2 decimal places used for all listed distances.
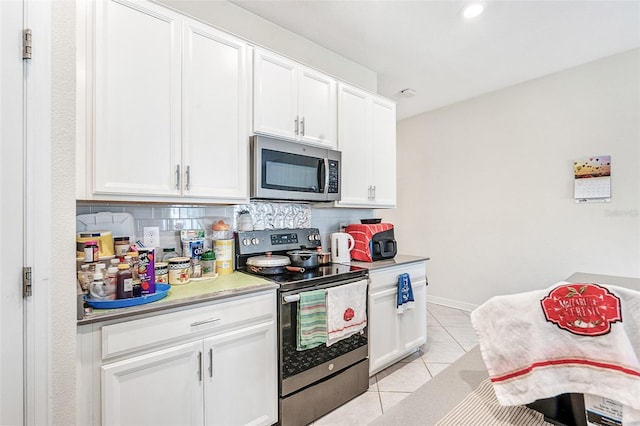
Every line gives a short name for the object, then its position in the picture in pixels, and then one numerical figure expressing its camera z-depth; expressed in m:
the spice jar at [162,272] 1.65
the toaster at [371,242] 2.54
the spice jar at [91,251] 1.33
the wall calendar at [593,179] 2.83
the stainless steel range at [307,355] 1.73
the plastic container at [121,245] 1.51
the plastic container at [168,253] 1.83
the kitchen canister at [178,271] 1.71
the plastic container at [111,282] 1.32
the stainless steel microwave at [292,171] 1.97
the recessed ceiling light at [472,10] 2.15
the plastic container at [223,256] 1.97
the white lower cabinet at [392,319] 2.26
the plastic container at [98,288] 1.29
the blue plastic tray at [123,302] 1.27
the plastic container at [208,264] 1.91
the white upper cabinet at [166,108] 1.45
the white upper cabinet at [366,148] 2.57
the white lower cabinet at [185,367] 1.21
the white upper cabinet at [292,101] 2.02
